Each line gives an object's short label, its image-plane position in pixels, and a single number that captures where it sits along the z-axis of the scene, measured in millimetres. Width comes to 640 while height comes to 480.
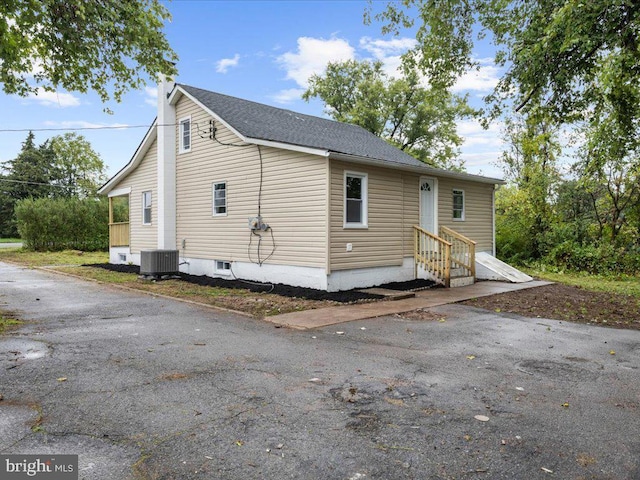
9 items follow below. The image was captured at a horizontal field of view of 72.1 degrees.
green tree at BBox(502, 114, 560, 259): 17750
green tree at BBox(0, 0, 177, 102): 8070
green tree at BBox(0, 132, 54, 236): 50094
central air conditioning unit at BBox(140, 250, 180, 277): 13281
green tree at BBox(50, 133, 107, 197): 45031
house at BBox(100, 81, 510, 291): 10812
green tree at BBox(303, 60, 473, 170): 30906
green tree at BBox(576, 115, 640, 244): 15763
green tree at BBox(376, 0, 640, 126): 7141
